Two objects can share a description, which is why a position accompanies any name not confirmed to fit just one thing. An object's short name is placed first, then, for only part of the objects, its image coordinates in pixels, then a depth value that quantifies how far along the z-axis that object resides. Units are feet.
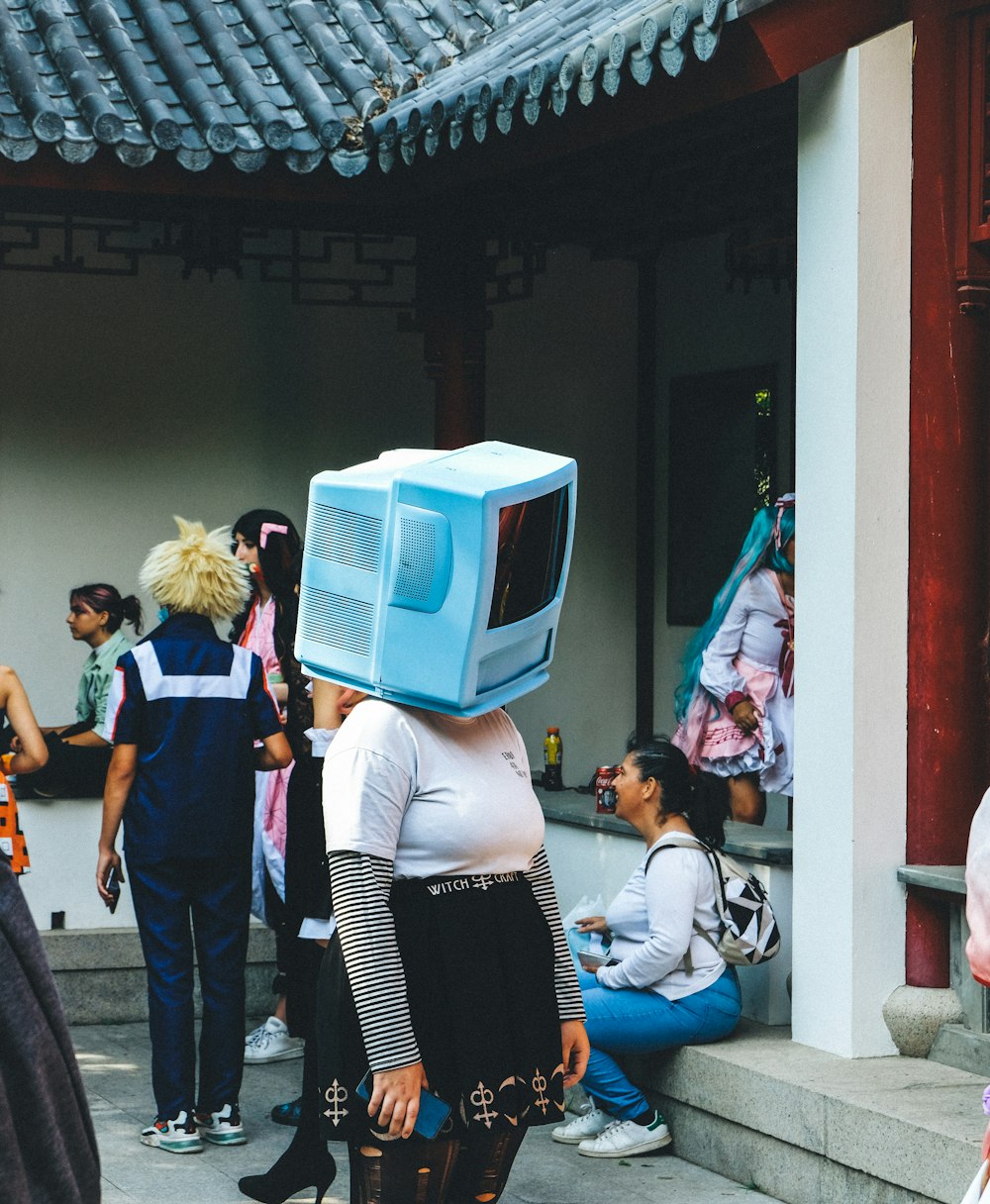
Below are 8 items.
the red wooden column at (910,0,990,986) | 17.89
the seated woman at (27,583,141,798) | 25.71
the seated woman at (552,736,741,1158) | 18.51
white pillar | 17.76
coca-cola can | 23.51
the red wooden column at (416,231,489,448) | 26.07
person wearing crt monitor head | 11.45
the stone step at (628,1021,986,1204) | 15.60
